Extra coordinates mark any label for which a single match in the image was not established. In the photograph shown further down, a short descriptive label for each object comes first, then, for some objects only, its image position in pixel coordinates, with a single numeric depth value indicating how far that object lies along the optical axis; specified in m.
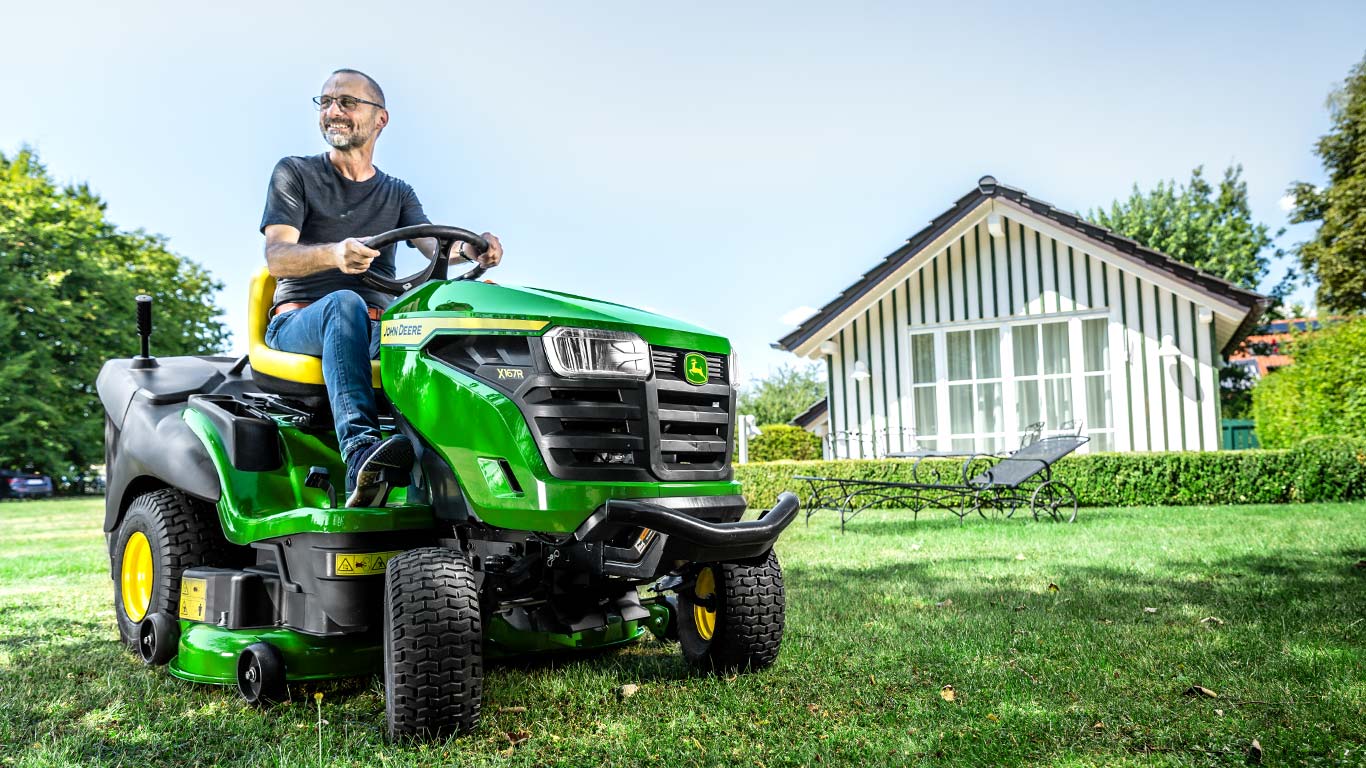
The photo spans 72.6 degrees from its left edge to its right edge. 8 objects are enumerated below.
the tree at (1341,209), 23.28
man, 2.92
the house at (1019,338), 13.07
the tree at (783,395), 46.91
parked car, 29.58
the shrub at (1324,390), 12.10
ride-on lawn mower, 2.57
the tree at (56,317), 28.80
